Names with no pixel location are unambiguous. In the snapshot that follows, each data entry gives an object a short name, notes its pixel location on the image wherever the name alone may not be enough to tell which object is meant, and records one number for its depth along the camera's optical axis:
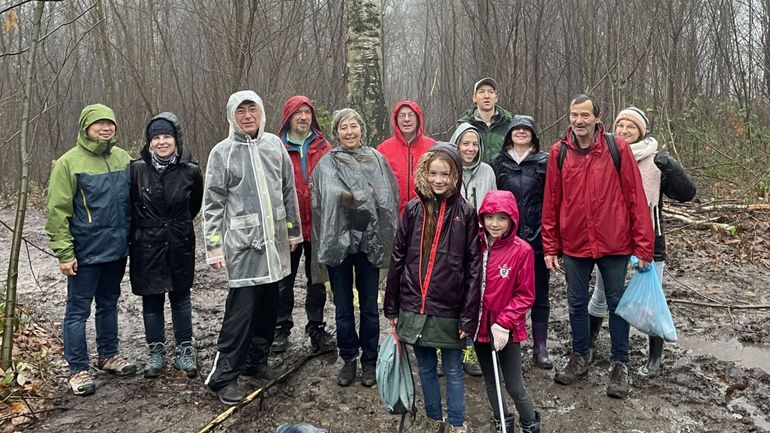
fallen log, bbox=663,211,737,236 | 7.94
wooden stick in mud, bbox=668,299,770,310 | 5.27
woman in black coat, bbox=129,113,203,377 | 4.16
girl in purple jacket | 3.26
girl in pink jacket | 3.16
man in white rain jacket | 3.80
